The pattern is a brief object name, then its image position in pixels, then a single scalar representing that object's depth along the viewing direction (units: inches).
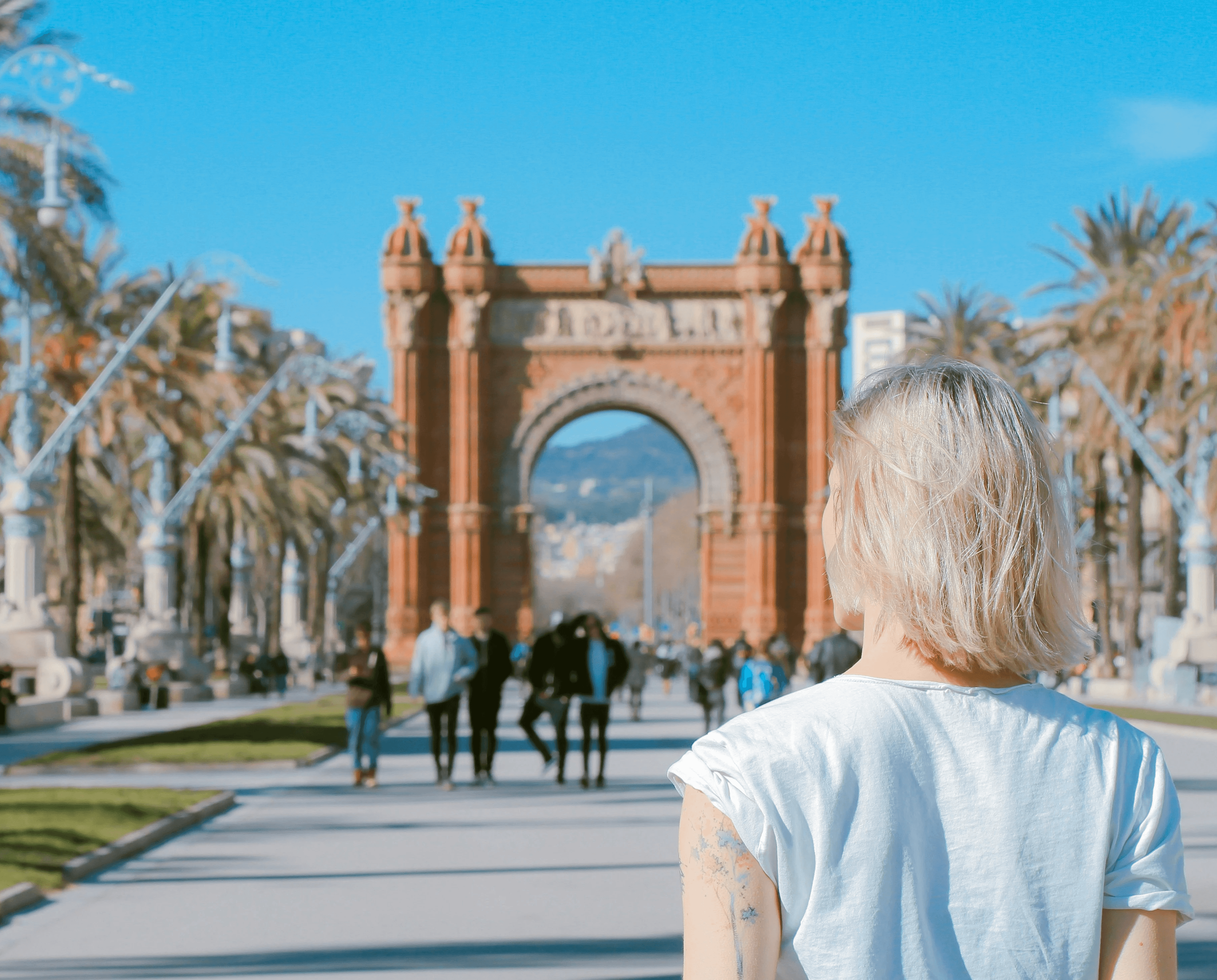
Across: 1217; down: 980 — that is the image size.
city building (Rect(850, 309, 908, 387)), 7116.1
